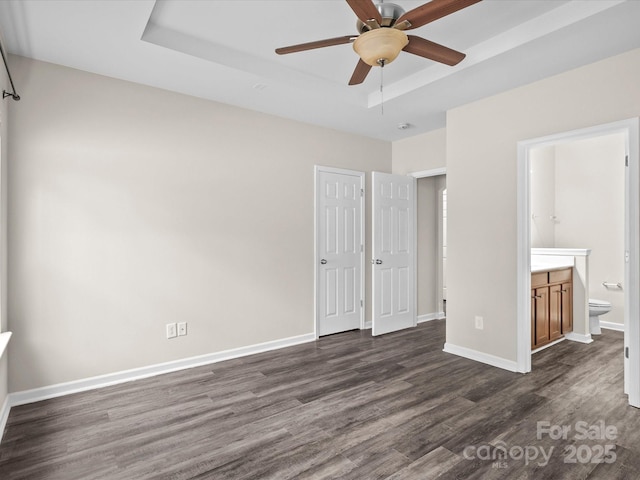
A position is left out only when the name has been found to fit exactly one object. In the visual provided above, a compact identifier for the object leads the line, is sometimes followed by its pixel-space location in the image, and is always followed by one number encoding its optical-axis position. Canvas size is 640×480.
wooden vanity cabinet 3.71
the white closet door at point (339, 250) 4.45
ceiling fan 1.74
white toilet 4.39
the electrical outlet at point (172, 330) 3.38
